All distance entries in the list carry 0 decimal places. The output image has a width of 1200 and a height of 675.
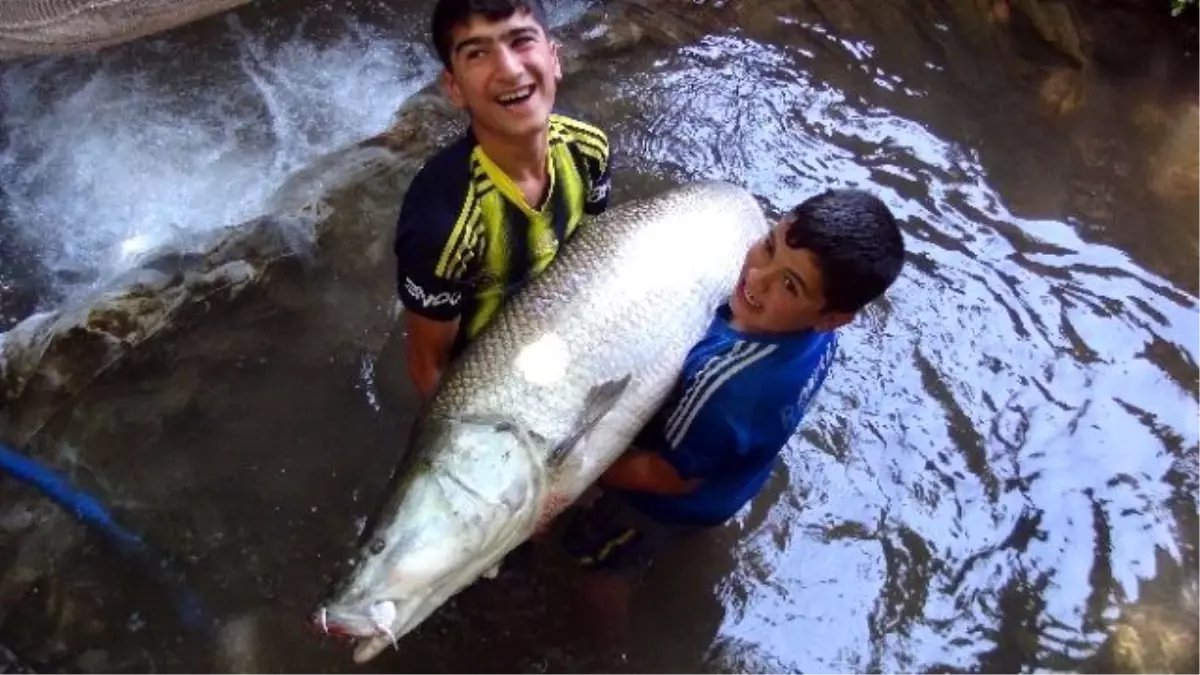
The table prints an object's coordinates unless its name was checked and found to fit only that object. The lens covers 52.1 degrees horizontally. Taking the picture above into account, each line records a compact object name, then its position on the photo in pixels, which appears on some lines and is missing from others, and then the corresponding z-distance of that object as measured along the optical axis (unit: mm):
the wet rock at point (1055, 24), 4867
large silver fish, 2318
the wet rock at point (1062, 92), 4695
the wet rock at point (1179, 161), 4418
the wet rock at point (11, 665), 2891
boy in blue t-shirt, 2287
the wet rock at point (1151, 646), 3168
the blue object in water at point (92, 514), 3084
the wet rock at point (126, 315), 3363
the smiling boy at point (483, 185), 2527
